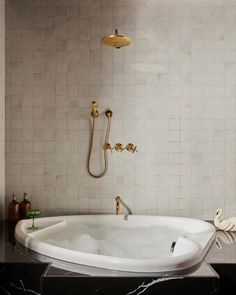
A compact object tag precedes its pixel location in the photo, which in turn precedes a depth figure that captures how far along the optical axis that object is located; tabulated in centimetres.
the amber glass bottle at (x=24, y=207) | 335
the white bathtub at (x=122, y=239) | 205
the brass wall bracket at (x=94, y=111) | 343
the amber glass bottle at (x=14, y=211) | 331
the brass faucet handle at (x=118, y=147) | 337
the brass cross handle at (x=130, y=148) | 338
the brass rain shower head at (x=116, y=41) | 292
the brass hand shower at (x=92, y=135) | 344
